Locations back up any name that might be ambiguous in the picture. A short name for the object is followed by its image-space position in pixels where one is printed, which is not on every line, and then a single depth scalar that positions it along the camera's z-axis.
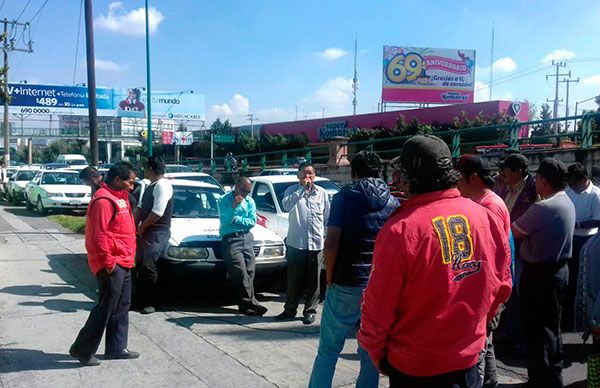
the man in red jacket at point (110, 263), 4.84
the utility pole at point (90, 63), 13.77
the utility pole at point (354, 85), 74.50
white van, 42.98
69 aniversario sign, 47.38
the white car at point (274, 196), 8.69
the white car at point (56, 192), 19.05
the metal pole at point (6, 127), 37.59
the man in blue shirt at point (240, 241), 6.70
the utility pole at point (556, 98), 65.19
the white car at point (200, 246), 6.89
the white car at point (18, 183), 23.88
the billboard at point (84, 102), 39.72
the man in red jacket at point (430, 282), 2.21
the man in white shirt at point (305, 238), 6.25
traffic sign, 46.06
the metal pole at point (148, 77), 21.31
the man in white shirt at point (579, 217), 5.79
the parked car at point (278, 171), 16.03
